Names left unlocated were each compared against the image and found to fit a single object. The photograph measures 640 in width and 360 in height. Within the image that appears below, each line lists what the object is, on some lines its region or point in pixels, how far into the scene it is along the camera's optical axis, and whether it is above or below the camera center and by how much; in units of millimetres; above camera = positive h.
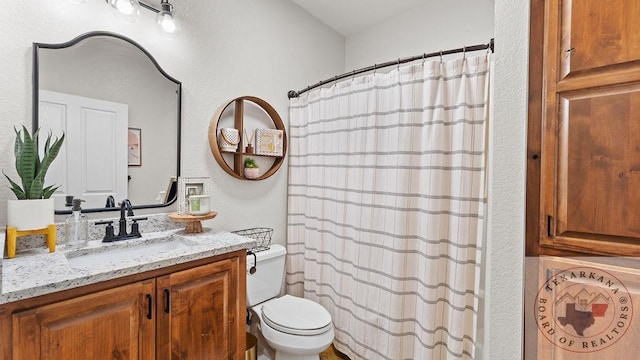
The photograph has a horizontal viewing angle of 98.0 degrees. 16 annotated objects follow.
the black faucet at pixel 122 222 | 1403 -245
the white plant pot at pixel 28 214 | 1094 -164
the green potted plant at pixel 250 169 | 1987 +45
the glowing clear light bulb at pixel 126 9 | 1393 +840
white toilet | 1555 -860
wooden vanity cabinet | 886 -552
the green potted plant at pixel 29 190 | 1098 -72
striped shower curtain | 1427 -181
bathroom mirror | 1314 +289
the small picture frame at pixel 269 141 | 2046 +257
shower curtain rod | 1370 +677
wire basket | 1996 -450
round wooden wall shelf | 1812 +259
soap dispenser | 1294 -261
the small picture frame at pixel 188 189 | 1623 -86
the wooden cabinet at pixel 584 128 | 782 +154
